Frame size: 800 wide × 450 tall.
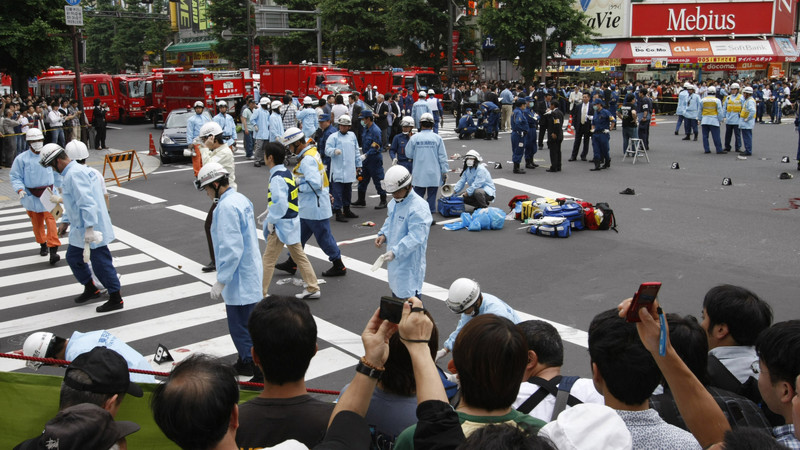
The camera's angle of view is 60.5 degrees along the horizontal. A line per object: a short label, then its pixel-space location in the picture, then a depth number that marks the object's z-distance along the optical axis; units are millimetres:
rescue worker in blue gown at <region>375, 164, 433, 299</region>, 7449
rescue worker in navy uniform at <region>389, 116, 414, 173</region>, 14297
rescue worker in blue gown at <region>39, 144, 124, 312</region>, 8773
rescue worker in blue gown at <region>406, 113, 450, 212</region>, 13008
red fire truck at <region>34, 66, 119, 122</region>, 35969
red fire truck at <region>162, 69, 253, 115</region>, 29719
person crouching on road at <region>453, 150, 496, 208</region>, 13453
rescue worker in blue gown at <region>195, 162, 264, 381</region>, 6684
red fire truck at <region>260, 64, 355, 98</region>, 32128
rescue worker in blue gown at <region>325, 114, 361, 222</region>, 13383
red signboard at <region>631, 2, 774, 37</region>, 47312
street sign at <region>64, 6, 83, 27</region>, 22100
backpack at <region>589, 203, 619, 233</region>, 12602
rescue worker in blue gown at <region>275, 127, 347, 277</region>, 9891
